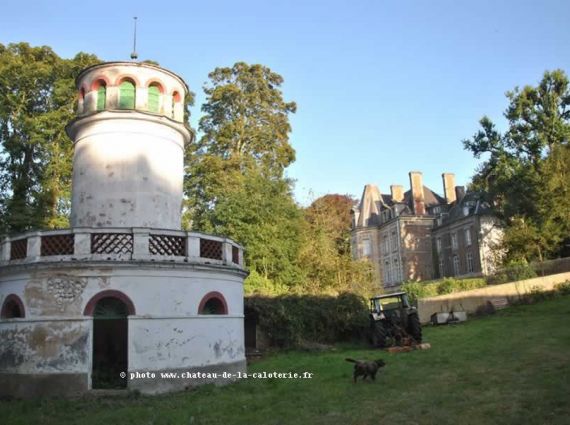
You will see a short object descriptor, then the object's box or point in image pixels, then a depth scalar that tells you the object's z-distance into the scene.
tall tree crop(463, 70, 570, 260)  31.47
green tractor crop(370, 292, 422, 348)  17.02
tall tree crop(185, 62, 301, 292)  27.08
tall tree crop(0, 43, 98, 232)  26.59
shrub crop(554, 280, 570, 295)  26.02
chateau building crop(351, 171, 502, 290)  44.03
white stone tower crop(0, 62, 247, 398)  11.62
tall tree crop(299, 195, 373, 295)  28.34
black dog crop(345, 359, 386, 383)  11.71
